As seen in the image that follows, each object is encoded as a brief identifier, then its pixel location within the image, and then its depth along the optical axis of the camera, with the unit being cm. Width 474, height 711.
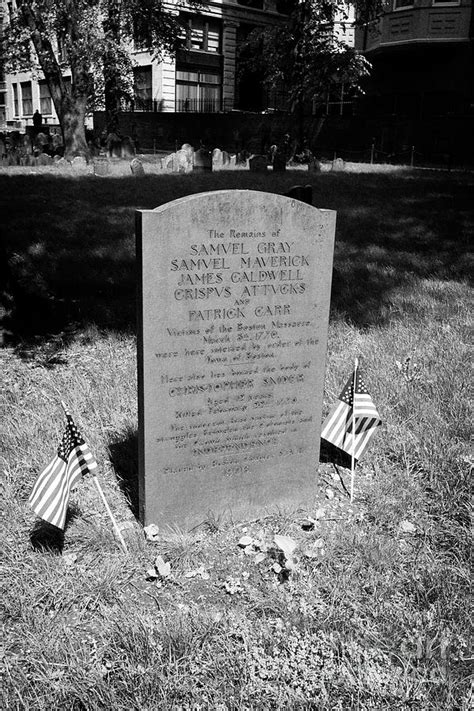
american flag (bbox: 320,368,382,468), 411
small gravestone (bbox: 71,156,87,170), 2195
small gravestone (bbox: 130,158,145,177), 1944
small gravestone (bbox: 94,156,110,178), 1920
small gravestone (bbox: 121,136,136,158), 2911
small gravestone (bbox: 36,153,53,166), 2302
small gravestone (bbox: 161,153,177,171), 2170
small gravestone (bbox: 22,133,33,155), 2808
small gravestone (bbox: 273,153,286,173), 2245
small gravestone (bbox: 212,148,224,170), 2409
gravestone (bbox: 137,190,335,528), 338
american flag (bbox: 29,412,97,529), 322
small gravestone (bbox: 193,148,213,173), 2167
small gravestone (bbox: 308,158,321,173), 2249
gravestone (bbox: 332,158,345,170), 2281
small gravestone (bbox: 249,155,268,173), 2264
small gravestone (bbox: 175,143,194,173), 2165
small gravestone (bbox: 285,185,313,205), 488
